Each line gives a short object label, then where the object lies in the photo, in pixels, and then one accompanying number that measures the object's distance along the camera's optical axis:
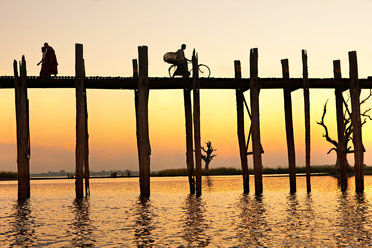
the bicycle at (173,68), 22.81
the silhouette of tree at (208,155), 54.94
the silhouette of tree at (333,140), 41.62
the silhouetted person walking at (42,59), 21.66
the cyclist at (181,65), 22.58
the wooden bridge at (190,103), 21.05
